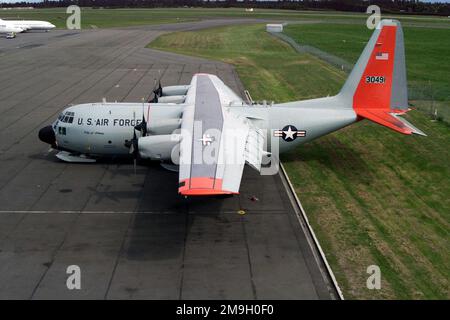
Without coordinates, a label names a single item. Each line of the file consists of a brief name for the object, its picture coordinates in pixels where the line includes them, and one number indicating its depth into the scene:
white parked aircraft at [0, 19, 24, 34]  126.12
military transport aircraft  30.70
